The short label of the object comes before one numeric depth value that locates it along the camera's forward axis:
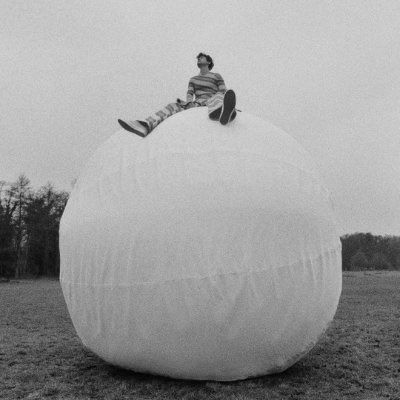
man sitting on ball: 5.66
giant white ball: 4.82
